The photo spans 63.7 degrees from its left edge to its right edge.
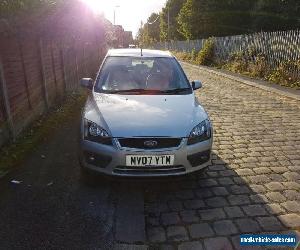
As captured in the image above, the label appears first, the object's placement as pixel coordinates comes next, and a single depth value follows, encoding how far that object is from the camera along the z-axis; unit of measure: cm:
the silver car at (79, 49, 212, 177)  284
